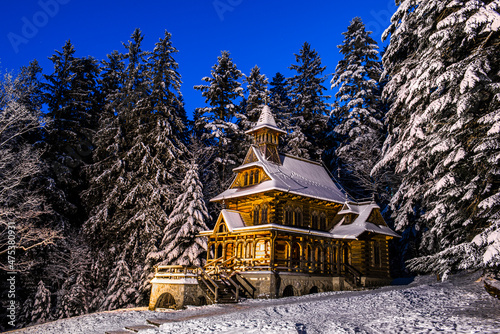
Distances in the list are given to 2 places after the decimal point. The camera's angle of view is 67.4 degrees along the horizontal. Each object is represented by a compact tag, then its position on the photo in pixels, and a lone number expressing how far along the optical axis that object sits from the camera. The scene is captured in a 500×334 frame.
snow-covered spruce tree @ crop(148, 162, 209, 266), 28.03
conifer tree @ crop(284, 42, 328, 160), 44.81
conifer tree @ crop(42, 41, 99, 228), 34.56
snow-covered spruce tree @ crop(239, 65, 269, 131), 45.28
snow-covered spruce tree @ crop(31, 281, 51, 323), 27.59
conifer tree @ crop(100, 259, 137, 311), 28.66
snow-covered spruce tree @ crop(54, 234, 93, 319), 28.98
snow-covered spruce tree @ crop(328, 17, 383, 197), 39.09
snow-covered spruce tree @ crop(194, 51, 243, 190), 40.47
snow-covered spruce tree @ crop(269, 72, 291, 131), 45.54
